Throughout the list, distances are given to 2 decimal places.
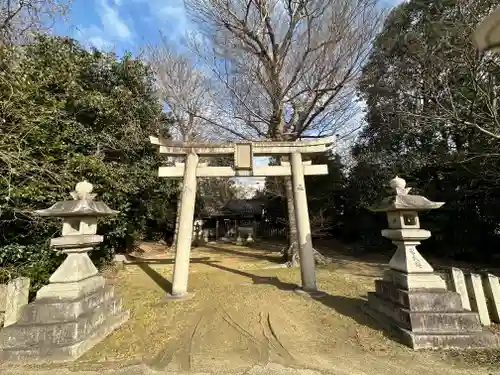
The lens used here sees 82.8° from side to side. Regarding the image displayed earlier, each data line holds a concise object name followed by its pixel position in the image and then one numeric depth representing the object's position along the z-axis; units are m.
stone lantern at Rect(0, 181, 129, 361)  3.49
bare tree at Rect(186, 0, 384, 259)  9.22
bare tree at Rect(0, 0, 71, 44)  4.16
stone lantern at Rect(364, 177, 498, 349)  3.57
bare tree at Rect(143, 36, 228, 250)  13.76
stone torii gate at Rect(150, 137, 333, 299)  6.44
